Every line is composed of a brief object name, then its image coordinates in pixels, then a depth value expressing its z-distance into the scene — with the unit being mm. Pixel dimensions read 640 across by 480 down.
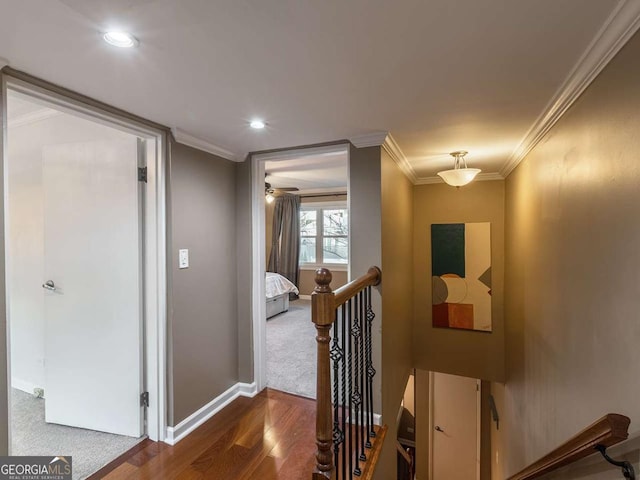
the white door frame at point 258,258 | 2656
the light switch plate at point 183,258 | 2117
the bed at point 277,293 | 5047
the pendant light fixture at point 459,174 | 2541
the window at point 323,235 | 6633
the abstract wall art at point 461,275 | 3619
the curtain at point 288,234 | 6602
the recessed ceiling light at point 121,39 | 1082
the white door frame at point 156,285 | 2006
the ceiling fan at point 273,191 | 5234
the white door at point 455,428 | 4672
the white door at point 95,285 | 2012
